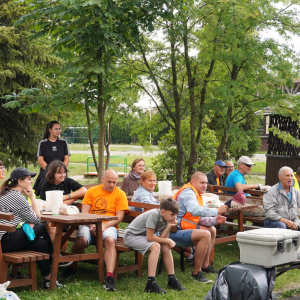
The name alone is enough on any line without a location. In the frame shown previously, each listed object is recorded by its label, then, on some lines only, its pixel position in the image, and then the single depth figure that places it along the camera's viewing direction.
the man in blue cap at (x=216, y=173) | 8.40
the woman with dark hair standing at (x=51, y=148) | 7.44
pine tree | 11.49
